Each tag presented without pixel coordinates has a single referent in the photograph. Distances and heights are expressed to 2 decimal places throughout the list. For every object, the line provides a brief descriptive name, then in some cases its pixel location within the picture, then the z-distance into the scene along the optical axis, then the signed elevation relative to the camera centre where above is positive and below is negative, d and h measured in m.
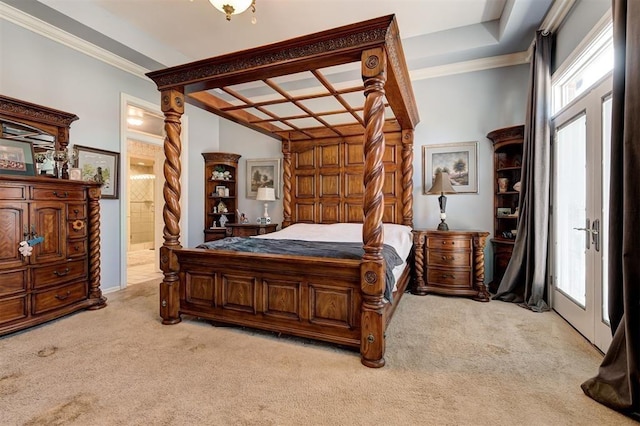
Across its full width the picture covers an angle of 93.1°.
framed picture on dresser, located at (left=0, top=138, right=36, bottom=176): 2.82 +0.51
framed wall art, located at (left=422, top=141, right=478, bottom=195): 4.33 +0.68
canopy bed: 2.15 -0.38
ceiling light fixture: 2.68 +1.85
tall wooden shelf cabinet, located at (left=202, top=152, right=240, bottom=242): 5.64 +0.37
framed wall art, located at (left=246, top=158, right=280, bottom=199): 5.54 +0.67
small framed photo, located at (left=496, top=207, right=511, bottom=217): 4.08 -0.02
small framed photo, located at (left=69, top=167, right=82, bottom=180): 3.39 +0.42
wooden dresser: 2.68 -0.40
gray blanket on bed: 2.45 -0.36
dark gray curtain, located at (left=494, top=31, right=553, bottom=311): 3.33 +0.26
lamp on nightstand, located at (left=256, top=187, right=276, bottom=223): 5.26 +0.27
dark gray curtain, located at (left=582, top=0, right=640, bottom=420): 1.65 -0.11
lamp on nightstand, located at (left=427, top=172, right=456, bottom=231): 4.09 +0.29
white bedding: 3.47 -0.31
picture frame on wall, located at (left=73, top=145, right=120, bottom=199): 3.77 +0.58
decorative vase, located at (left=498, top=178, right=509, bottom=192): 4.09 +0.36
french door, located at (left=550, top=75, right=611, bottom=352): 2.39 -0.02
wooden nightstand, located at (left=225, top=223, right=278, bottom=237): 5.08 -0.32
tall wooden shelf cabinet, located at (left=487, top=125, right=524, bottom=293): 3.92 +0.22
